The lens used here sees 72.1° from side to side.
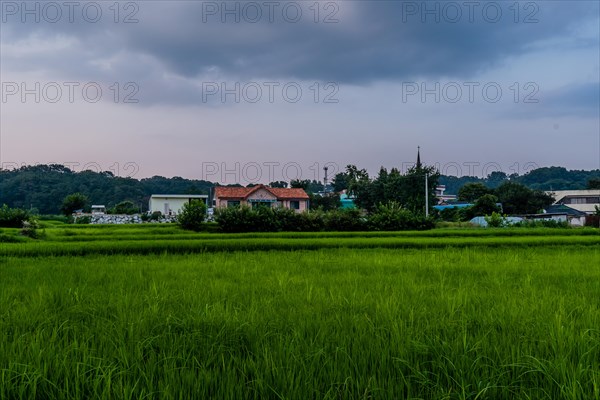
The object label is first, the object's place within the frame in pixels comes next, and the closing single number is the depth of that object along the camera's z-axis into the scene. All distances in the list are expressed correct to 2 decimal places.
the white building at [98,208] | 52.12
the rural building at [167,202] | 45.59
